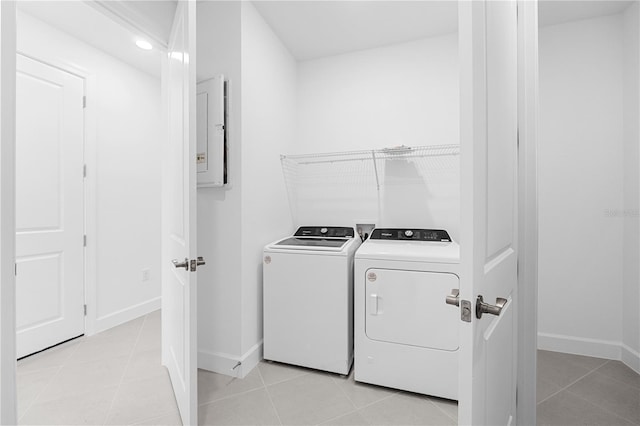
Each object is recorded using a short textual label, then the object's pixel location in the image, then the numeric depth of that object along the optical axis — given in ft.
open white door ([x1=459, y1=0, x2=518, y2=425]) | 2.26
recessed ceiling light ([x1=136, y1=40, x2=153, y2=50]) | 8.09
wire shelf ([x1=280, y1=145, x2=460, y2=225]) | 7.74
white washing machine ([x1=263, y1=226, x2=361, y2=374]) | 6.18
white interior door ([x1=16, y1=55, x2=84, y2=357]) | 6.93
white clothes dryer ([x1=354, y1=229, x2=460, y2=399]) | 5.36
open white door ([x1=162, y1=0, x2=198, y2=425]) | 4.38
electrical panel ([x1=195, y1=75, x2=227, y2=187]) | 6.18
